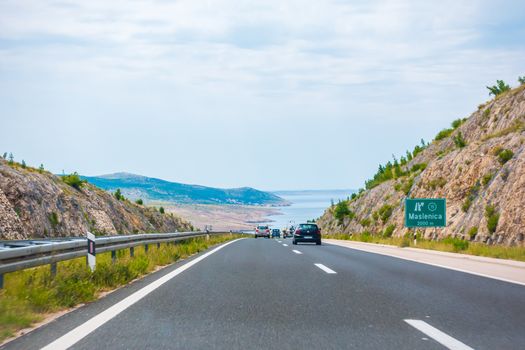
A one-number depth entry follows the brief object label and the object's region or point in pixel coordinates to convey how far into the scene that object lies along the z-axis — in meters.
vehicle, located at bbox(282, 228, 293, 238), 86.66
